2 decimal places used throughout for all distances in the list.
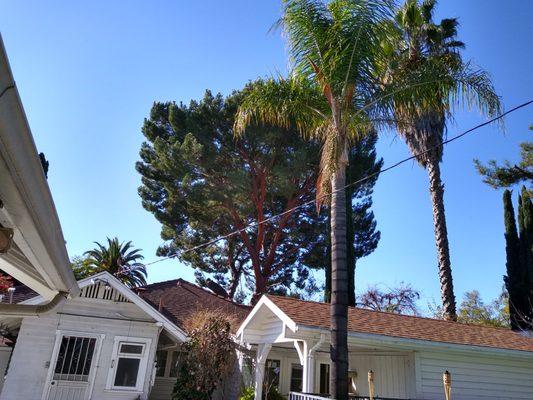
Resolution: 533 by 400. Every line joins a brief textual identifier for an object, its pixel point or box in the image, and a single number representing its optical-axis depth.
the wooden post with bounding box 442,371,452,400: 7.47
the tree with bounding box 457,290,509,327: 30.42
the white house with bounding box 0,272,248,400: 12.76
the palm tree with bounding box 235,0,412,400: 8.91
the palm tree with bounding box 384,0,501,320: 9.11
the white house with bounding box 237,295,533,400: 10.40
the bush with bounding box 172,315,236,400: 12.84
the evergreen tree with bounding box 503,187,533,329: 20.92
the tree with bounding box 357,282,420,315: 30.97
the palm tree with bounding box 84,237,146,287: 27.83
